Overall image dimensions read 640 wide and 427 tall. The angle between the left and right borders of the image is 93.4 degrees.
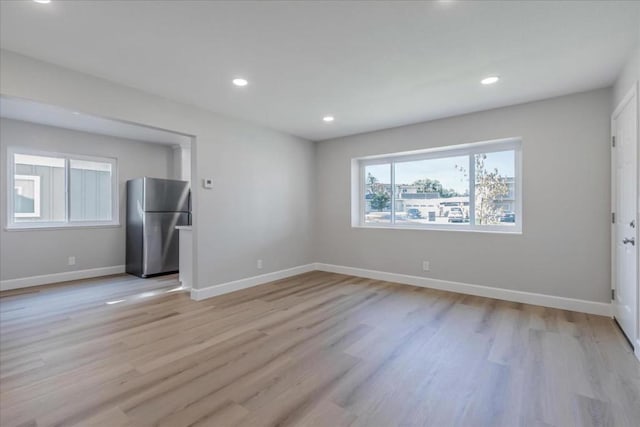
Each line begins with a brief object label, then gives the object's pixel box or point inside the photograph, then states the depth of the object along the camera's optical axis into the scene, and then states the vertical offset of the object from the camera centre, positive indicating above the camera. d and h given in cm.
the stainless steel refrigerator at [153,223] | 535 -16
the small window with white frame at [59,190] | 470 +41
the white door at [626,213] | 246 +1
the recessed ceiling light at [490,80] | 301 +136
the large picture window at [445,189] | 400 +39
